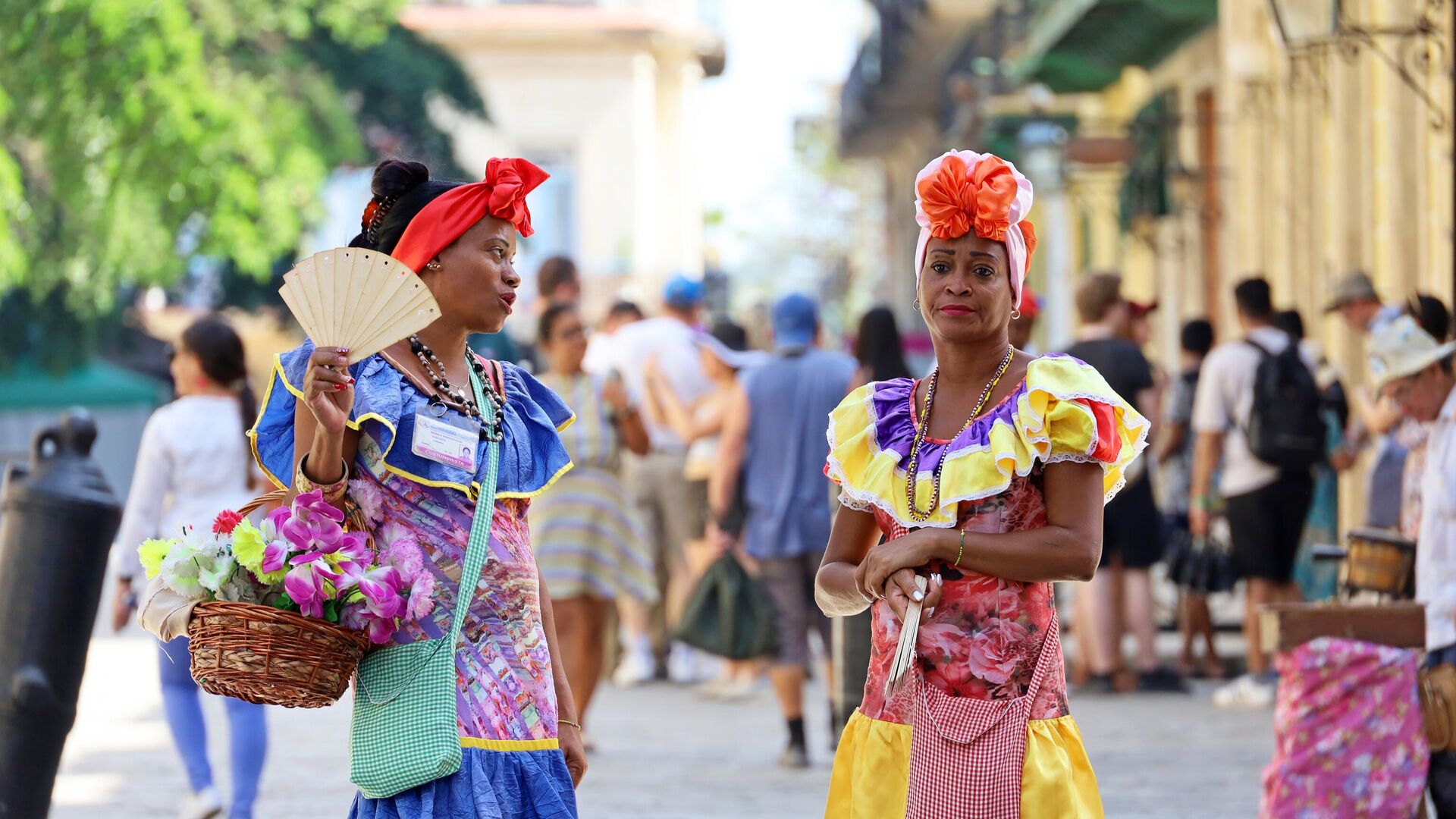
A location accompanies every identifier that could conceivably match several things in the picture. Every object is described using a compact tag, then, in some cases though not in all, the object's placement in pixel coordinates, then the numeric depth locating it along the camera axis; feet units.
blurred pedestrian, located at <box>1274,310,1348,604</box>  69.56
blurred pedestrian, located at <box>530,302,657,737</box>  57.93
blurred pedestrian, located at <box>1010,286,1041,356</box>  57.41
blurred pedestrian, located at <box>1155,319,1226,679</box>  74.95
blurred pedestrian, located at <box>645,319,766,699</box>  71.10
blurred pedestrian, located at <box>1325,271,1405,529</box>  56.03
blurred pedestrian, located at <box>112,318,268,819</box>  48.34
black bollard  42.14
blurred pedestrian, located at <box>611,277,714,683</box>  76.13
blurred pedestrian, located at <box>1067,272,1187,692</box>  66.39
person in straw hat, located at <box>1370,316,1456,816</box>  40.09
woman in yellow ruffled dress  25.12
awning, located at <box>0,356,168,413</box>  184.34
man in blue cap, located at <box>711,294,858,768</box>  59.41
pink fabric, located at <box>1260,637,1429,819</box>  40.19
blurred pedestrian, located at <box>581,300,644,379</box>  79.10
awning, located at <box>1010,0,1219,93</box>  118.21
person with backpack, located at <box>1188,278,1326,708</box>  66.28
